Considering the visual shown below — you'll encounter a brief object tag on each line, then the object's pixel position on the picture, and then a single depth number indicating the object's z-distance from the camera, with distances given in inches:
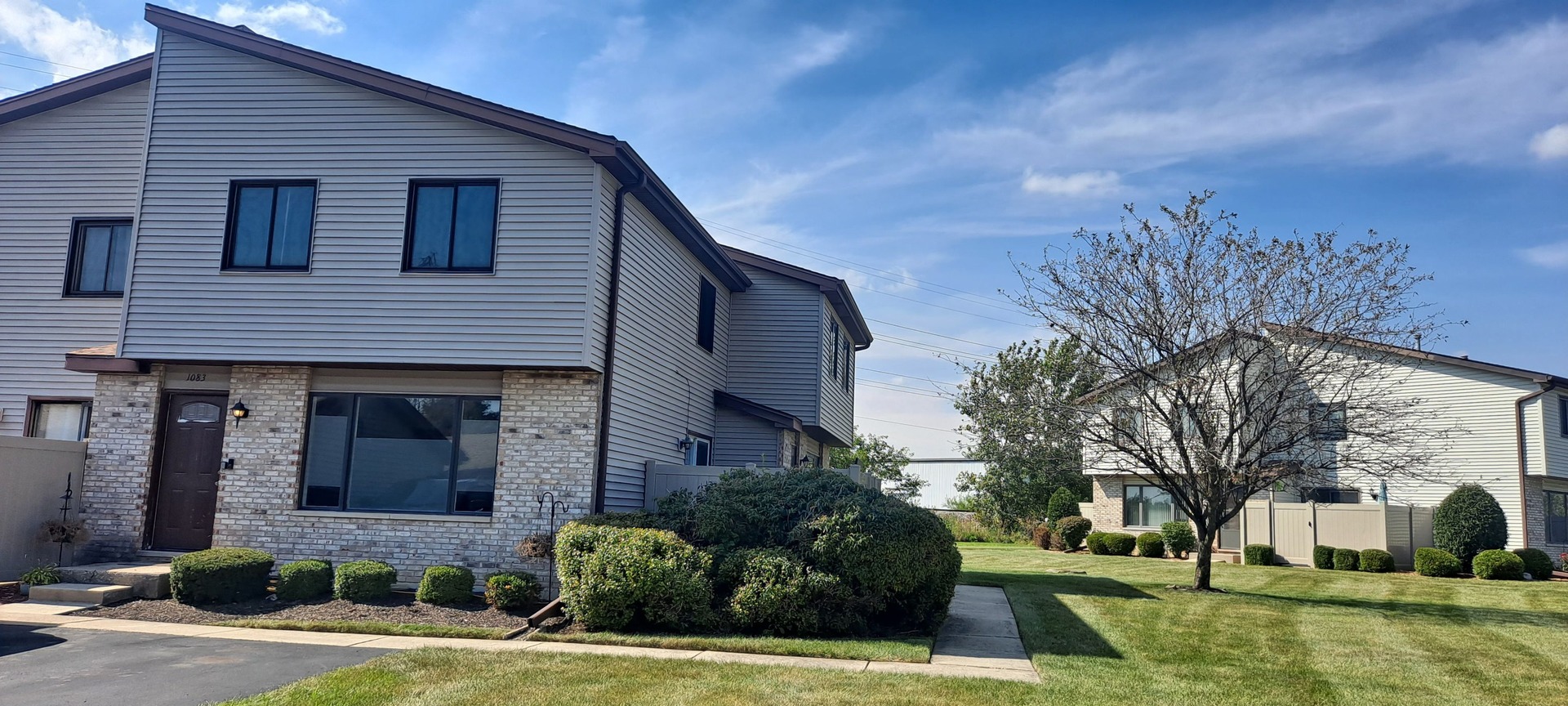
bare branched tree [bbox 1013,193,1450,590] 657.6
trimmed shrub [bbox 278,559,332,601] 479.8
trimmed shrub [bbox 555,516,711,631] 426.3
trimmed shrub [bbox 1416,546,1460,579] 930.1
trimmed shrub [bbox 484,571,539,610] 473.4
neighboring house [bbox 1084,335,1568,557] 1113.4
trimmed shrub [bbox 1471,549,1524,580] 910.4
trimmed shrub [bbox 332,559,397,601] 478.0
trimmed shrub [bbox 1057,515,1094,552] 1256.8
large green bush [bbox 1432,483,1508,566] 970.1
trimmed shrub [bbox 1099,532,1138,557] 1180.5
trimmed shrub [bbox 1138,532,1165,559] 1141.7
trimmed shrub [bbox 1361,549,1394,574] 956.6
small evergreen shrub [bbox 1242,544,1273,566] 1032.2
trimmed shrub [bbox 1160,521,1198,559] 1117.1
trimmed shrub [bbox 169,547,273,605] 467.8
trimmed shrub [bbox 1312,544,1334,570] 995.9
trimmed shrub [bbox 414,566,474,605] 476.4
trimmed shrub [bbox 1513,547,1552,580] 954.1
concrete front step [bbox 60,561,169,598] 486.3
